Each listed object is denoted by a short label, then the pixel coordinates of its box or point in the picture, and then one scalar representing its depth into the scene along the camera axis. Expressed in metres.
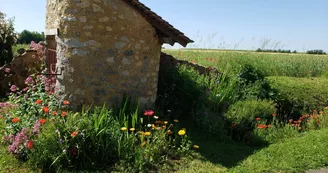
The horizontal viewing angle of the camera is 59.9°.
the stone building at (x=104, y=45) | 5.91
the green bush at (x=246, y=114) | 7.46
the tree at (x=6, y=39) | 11.56
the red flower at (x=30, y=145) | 4.38
